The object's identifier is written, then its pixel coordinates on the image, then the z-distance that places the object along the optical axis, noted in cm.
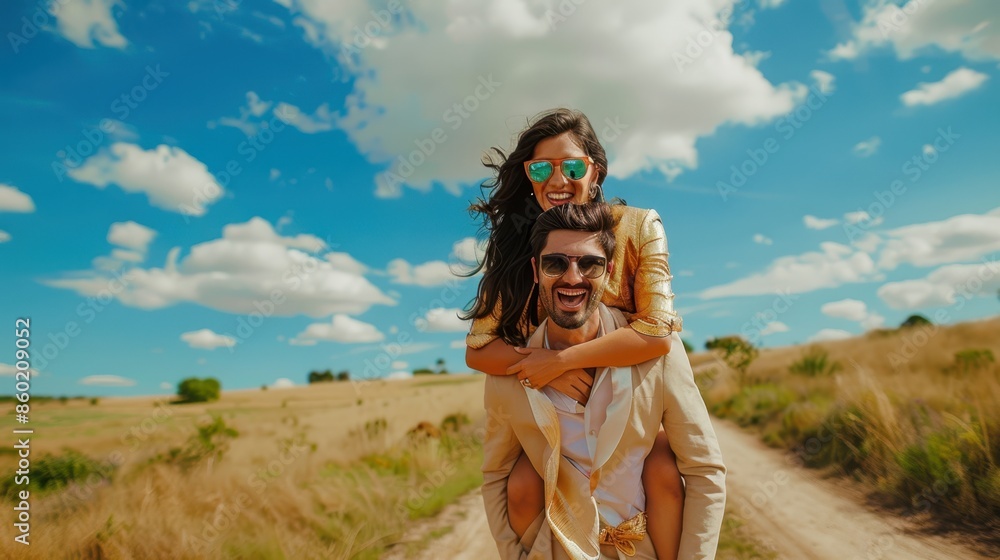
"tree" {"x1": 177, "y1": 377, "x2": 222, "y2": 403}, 2158
